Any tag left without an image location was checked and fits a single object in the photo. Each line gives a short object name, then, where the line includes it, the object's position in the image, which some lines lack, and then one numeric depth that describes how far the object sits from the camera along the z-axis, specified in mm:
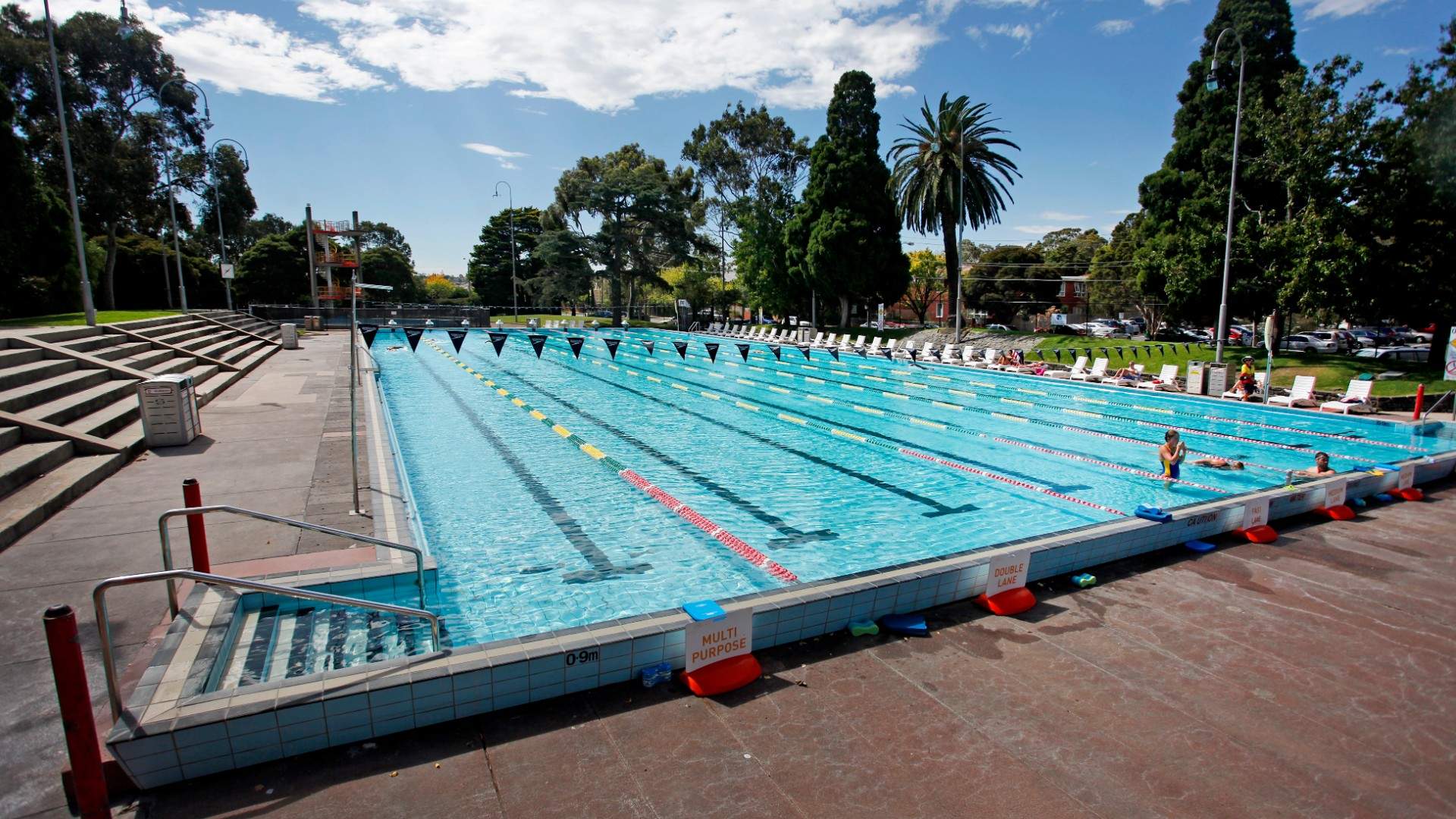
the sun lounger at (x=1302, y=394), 14445
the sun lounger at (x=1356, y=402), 13617
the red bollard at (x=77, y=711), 2551
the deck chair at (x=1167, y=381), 17127
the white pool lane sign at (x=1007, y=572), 4984
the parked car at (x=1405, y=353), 24472
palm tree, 31094
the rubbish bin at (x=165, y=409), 8711
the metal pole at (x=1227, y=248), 17156
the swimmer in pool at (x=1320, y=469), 8523
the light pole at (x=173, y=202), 23156
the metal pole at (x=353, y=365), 6227
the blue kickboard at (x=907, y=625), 4590
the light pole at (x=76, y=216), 12719
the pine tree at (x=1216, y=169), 21141
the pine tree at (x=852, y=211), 34531
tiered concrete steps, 6449
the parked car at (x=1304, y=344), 31562
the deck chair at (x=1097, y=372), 18734
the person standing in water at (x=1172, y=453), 9117
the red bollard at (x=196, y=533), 4633
